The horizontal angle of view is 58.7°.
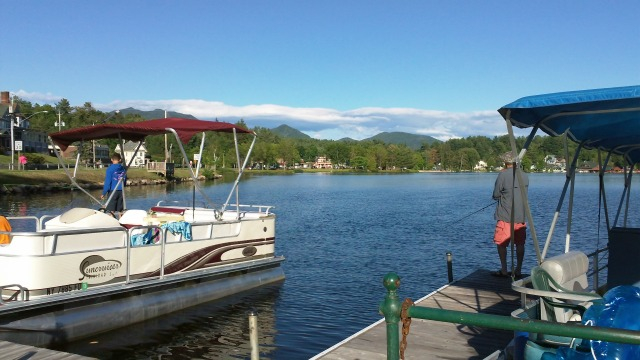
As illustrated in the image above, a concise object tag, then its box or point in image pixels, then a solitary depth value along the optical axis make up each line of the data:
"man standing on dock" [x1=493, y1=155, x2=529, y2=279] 10.29
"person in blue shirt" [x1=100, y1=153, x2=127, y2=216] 13.04
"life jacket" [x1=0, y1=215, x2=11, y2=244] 9.35
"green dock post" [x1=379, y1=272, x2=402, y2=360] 3.31
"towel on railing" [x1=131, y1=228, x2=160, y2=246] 11.02
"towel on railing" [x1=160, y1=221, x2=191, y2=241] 11.74
